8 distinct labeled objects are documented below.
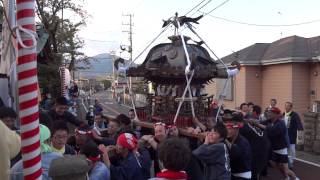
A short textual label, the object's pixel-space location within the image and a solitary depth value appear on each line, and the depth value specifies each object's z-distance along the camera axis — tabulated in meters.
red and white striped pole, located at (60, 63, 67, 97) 12.59
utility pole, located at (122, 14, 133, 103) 46.33
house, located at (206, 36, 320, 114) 16.05
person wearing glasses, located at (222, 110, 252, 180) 4.37
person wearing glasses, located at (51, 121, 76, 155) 3.32
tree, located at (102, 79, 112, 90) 112.86
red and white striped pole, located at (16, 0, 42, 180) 1.96
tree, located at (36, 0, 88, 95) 18.54
